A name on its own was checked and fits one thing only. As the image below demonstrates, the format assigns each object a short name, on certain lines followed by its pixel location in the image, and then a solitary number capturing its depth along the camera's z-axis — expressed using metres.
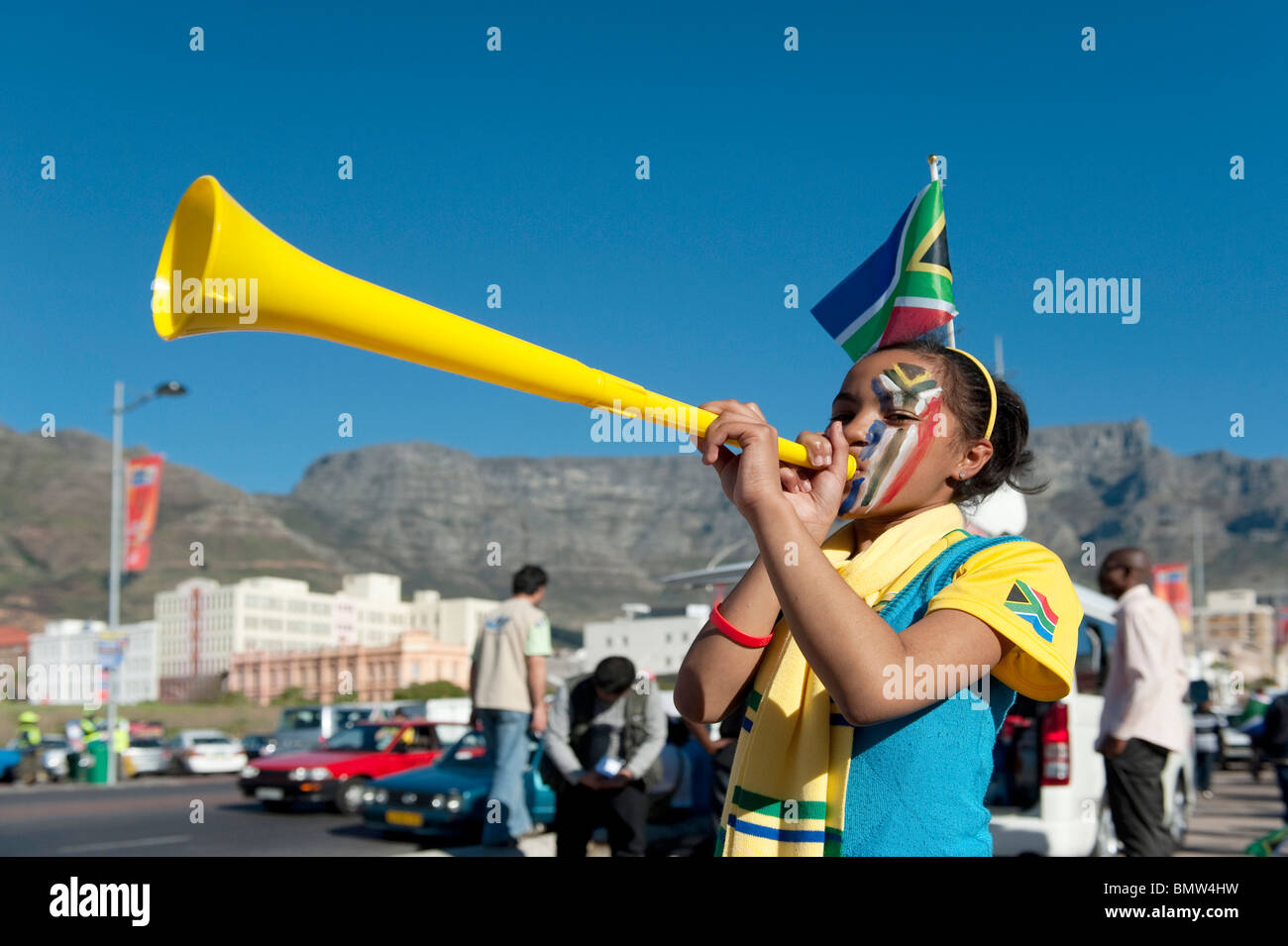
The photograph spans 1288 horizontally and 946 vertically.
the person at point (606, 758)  6.53
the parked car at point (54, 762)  24.16
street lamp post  24.66
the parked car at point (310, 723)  24.64
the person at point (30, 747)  23.36
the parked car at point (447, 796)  11.12
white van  6.46
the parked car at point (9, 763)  23.81
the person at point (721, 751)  5.93
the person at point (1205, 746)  15.33
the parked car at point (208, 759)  31.47
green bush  108.69
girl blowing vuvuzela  1.61
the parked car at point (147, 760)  30.87
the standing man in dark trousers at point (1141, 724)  5.32
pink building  133.00
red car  15.36
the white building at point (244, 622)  153.62
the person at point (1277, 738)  9.33
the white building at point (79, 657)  116.25
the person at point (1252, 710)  24.17
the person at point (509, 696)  7.09
